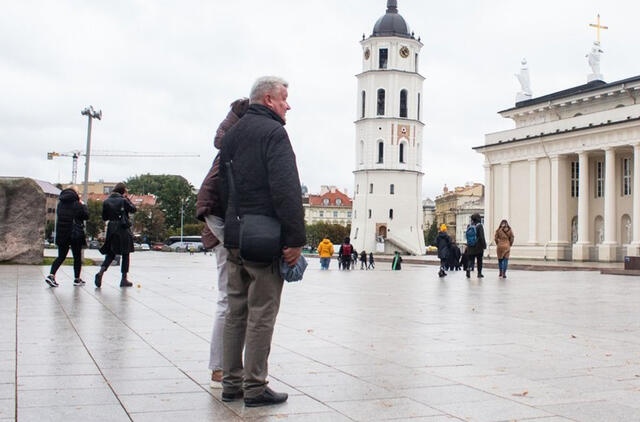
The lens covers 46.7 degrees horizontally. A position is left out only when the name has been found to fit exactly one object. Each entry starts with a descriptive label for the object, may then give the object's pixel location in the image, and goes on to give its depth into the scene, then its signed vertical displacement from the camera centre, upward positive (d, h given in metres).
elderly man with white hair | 4.91 +0.20
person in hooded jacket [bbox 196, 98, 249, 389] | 5.52 +0.19
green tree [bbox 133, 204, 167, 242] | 119.00 +3.94
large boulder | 20.84 +0.75
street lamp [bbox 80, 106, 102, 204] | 37.97 +6.72
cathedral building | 50.91 +6.20
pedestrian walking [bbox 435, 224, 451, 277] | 24.58 +0.31
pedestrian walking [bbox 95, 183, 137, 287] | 14.27 +0.36
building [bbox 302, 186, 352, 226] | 180.50 +10.22
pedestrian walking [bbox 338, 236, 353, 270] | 34.78 -0.20
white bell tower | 93.94 +13.14
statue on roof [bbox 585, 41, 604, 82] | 63.34 +16.81
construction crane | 174.50 +20.05
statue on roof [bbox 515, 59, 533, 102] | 67.06 +15.45
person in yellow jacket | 32.62 -0.16
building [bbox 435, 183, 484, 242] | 158.88 +10.97
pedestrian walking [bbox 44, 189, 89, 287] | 14.37 +0.40
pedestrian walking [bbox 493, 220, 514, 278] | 22.42 +0.35
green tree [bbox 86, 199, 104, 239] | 118.44 +3.70
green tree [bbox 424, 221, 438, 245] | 164.62 +4.17
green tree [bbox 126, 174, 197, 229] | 145.75 +9.63
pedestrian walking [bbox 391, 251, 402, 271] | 34.06 -0.51
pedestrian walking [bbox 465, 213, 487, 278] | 22.31 +0.42
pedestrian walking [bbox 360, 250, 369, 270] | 41.18 -0.32
